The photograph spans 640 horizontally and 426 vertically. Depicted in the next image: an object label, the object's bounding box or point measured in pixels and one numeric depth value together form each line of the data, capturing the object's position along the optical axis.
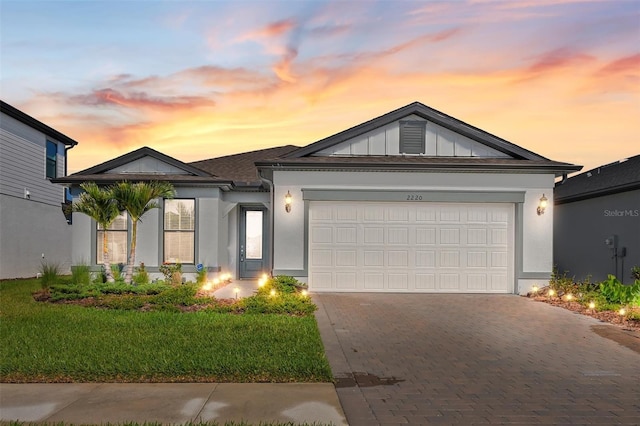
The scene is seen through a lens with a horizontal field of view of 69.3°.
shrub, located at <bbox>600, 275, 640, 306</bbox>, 11.17
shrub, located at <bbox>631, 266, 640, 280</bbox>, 12.59
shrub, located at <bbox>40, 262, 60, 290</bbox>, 13.35
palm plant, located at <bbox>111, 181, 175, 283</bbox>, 12.95
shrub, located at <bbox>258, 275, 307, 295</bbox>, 12.19
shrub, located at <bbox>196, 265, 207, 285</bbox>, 14.19
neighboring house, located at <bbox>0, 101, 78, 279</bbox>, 19.75
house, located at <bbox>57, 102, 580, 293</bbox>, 13.83
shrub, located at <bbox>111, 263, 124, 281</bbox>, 13.84
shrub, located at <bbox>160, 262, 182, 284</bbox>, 14.04
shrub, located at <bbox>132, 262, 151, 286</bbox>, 13.56
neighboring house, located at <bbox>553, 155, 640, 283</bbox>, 14.17
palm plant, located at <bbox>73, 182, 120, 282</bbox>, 13.00
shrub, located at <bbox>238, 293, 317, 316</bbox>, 10.16
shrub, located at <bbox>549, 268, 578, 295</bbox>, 13.12
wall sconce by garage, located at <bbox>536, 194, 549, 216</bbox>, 13.88
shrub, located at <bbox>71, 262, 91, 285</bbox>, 13.16
